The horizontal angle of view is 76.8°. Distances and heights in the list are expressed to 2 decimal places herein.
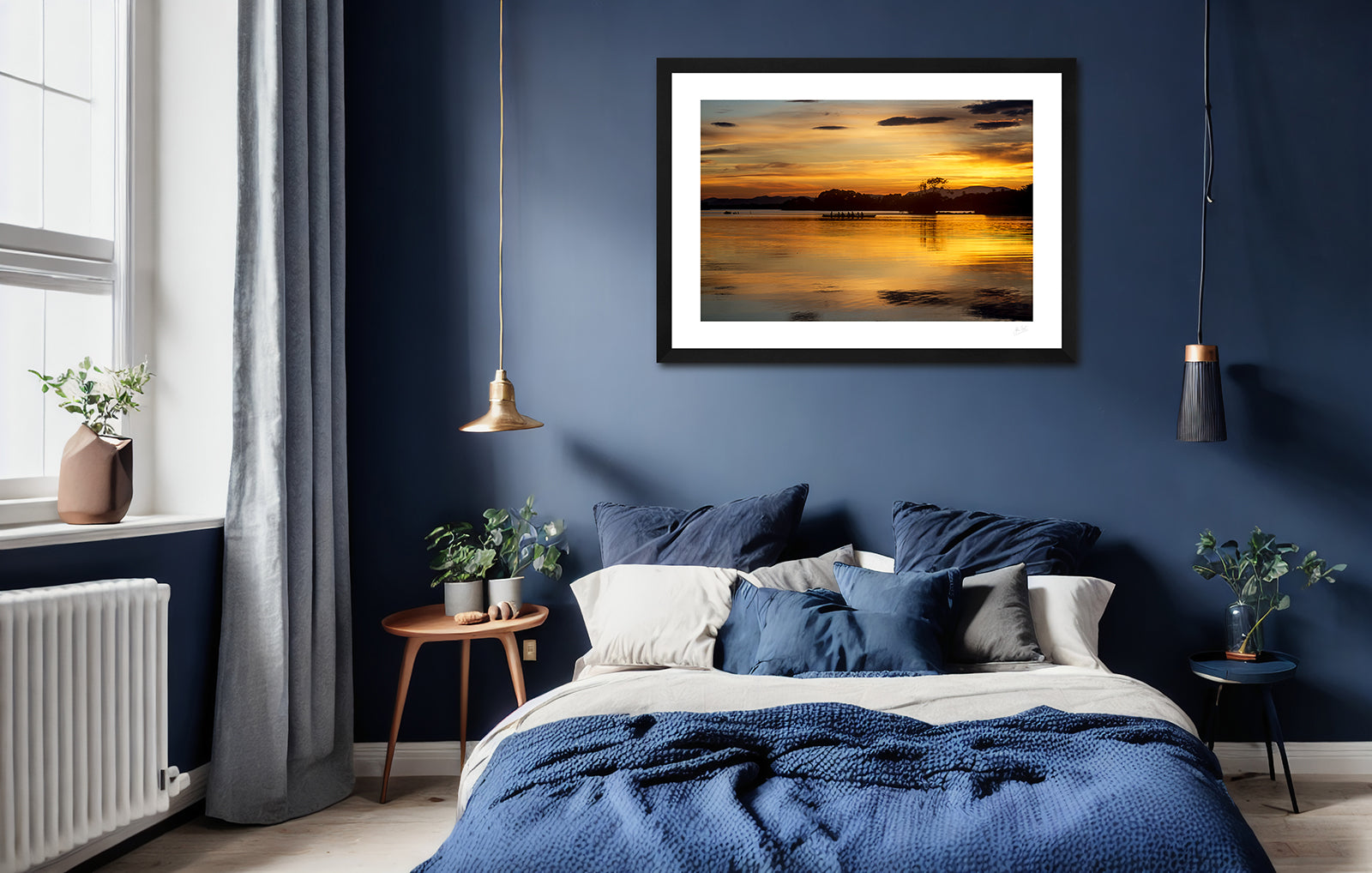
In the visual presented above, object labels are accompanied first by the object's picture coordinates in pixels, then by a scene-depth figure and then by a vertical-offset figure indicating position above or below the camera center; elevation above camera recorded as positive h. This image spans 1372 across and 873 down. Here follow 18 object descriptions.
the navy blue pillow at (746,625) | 2.50 -0.58
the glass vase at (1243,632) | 2.85 -0.67
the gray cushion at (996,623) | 2.50 -0.56
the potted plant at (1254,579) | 2.85 -0.50
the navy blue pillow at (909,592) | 2.46 -0.47
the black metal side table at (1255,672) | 2.70 -0.76
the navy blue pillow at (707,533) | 2.85 -0.34
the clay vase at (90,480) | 2.43 -0.14
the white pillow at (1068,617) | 2.58 -0.57
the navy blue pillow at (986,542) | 2.79 -0.37
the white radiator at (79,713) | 2.02 -0.71
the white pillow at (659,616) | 2.56 -0.56
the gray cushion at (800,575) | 2.76 -0.47
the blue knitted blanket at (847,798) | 1.44 -0.68
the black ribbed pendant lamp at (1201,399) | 2.84 +0.10
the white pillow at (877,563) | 2.99 -0.46
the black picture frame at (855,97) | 3.08 +0.79
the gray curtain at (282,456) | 2.62 -0.08
